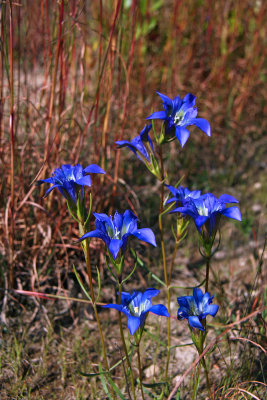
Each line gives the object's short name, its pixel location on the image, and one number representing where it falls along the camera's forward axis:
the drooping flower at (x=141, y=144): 0.80
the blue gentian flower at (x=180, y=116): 0.75
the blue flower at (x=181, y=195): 0.79
